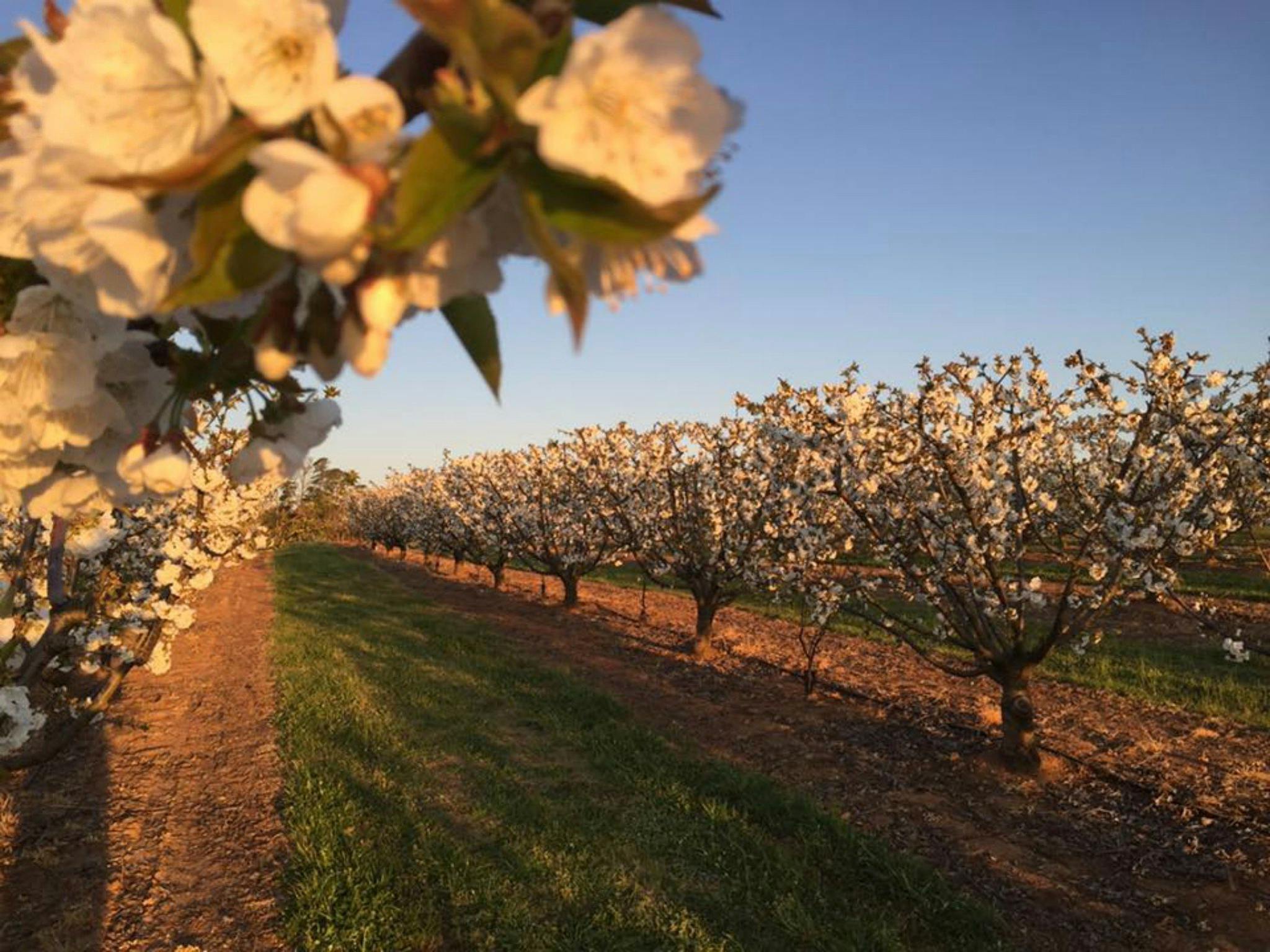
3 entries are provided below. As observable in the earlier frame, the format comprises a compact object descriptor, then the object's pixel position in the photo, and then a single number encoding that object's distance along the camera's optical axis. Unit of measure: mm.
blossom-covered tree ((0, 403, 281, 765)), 3494
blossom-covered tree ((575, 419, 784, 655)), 12070
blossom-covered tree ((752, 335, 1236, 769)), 6715
